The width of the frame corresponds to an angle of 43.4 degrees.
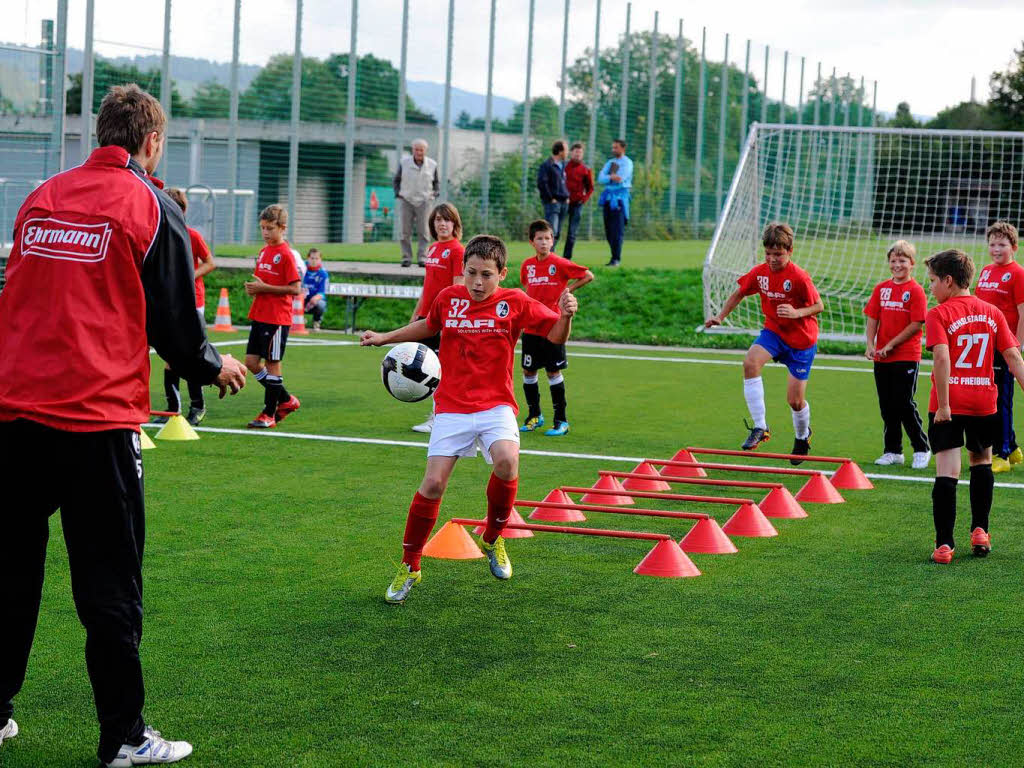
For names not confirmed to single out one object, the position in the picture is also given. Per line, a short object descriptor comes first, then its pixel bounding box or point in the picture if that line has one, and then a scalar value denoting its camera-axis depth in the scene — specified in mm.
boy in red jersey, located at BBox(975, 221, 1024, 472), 9977
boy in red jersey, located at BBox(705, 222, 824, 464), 10773
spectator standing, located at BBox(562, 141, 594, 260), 24938
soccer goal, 20688
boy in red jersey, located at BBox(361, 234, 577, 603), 6340
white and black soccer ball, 7344
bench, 21188
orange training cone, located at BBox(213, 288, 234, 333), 21094
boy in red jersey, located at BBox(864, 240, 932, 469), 10422
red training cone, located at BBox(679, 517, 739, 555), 7258
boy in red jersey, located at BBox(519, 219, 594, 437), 12000
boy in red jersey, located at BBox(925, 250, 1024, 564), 7129
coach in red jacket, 3936
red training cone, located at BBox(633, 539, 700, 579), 6746
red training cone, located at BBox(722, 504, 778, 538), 7719
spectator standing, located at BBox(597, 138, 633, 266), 24969
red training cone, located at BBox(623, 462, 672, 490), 9117
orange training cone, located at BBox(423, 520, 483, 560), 7133
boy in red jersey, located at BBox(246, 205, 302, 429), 11648
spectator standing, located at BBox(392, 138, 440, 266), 22955
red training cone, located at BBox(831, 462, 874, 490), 9352
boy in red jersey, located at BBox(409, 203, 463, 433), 11445
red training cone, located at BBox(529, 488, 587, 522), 8125
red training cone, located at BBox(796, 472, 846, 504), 8820
